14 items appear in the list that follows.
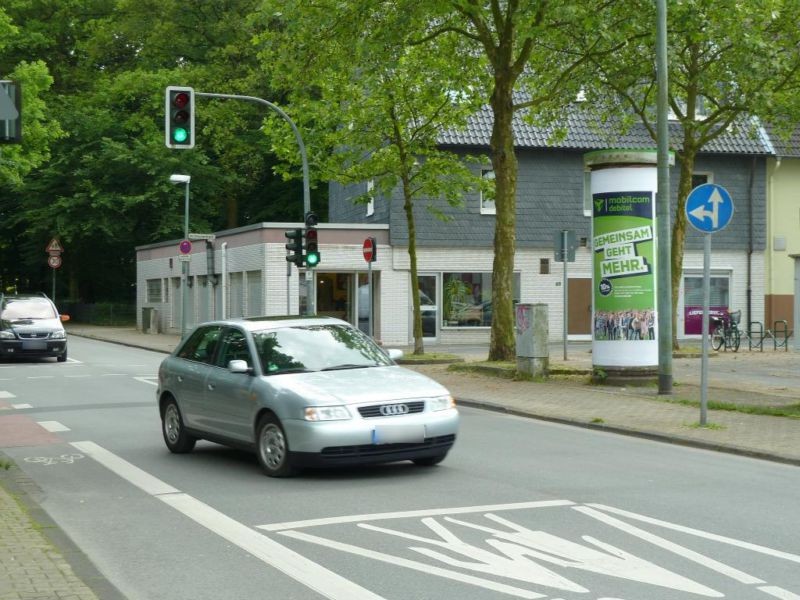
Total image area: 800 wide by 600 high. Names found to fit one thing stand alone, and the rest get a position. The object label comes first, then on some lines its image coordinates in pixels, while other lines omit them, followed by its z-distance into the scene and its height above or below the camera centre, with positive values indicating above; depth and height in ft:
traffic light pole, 89.35 +7.81
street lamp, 123.03 +3.41
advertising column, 62.59 +1.99
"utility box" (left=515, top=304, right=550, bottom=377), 69.21 -2.29
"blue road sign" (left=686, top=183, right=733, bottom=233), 45.03 +3.58
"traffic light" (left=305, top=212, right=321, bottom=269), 84.99 +3.87
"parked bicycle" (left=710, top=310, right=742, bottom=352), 101.30 -2.74
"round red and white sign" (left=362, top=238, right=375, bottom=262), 93.03 +4.23
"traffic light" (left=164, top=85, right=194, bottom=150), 67.82 +10.68
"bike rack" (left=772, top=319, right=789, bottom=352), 102.10 -3.44
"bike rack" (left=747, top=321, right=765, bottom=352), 100.23 -3.56
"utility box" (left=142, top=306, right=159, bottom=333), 152.25 -2.11
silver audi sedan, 33.01 -2.78
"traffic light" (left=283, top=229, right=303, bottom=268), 85.32 +4.11
